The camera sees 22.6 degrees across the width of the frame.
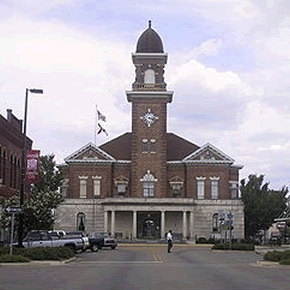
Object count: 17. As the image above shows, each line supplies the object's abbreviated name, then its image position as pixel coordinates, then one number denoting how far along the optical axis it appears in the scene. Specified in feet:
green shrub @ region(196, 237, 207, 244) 255.50
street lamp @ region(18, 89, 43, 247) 116.67
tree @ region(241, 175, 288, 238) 305.73
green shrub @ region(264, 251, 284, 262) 112.88
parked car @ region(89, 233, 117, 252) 179.38
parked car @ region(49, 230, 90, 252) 157.44
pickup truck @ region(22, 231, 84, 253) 141.08
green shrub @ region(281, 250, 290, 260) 111.04
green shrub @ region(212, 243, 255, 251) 182.19
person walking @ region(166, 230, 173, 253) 168.67
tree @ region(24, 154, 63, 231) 132.57
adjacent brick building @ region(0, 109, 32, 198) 163.52
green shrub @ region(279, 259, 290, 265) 107.23
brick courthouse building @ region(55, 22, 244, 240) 284.00
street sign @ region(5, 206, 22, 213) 106.52
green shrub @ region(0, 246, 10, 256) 114.42
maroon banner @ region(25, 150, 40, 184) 115.34
